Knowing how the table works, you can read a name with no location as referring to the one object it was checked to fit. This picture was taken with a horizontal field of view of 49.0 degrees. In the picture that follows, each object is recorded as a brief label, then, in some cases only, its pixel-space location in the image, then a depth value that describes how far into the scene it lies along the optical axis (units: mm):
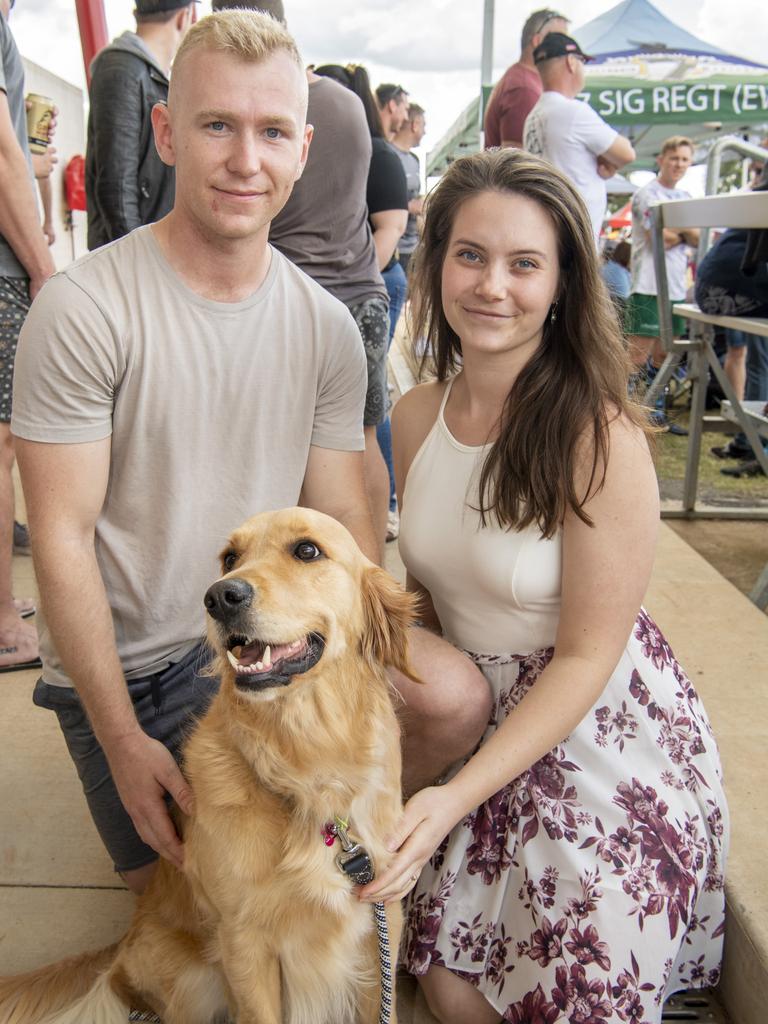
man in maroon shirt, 4875
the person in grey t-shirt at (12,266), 2854
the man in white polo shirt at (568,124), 4418
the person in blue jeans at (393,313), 4117
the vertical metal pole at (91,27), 4852
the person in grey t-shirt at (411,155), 6020
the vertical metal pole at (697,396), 4379
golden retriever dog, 1455
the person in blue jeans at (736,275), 3609
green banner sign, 8539
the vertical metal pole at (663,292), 4305
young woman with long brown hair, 1674
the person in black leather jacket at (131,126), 2879
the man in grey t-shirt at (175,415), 1688
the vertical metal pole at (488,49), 7582
